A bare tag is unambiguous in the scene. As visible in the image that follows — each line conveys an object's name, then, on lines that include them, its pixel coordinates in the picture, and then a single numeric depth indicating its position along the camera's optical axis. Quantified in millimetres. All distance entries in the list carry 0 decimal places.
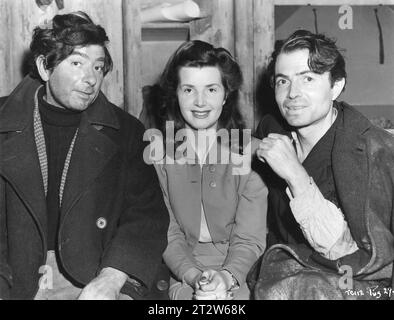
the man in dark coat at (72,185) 2426
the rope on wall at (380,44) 3307
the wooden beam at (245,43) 3074
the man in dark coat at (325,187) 2279
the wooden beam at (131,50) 3021
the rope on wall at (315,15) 3259
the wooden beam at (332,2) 3195
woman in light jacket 2662
